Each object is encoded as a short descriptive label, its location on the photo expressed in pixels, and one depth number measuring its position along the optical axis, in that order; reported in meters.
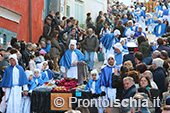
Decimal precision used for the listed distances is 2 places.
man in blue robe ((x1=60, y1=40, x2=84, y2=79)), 16.77
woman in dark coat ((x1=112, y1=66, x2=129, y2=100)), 12.13
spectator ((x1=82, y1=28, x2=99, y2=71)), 19.56
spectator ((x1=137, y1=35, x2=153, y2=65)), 15.35
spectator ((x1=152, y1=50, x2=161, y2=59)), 14.51
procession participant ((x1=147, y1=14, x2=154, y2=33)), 32.93
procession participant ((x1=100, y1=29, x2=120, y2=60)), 20.58
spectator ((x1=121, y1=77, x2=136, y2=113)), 10.62
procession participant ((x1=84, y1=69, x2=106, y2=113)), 13.76
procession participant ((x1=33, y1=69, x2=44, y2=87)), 15.06
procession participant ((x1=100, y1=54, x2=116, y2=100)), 13.76
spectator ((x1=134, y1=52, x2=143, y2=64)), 14.06
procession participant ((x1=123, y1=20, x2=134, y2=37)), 23.86
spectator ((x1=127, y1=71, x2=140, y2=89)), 11.43
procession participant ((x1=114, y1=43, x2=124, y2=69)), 15.91
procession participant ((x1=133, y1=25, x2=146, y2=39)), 23.50
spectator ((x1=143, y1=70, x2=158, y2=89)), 11.63
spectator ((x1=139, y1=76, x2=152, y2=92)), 11.03
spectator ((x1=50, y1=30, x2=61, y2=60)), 19.56
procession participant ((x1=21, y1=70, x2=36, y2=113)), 13.97
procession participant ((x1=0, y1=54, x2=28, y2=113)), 13.71
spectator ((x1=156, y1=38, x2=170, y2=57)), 16.69
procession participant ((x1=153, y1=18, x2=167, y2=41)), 24.30
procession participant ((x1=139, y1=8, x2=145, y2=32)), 31.96
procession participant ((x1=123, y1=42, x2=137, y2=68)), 15.41
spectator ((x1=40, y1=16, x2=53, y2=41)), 20.06
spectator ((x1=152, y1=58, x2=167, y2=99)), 12.26
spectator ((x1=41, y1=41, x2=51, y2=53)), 19.05
